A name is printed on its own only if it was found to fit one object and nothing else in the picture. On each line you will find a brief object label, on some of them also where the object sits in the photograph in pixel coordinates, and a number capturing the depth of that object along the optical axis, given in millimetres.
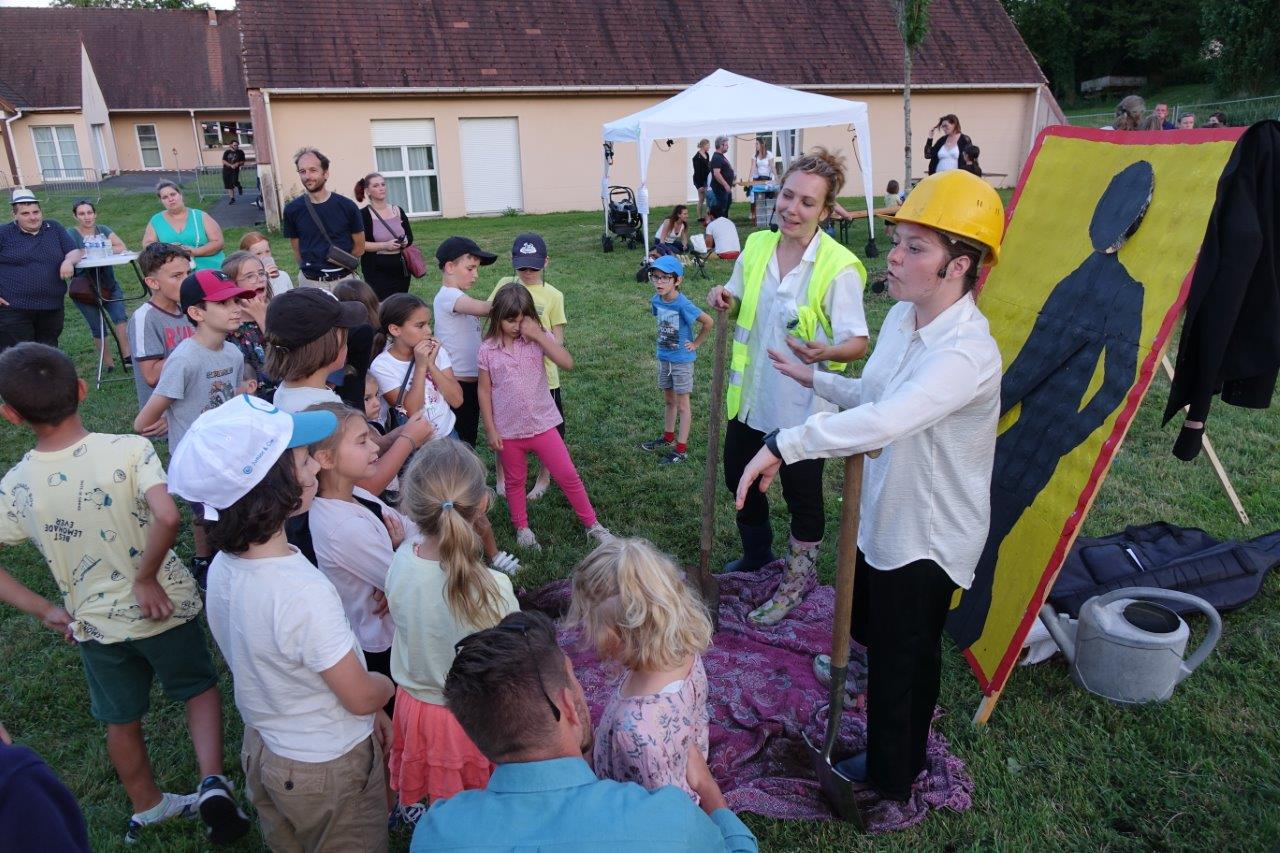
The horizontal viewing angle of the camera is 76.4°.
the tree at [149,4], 54253
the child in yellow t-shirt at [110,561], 2623
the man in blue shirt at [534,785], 1498
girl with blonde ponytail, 2602
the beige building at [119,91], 33062
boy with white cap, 2156
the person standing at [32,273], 6965
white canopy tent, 12555
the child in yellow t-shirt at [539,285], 5090
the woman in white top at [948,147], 12281
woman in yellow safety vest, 3664
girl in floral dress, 2195
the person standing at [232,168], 22828
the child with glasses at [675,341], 6168
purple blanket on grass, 3033
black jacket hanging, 2818
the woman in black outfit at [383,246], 7262
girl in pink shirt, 4672
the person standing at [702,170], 17250
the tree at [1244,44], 29484
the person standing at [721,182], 16453
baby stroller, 15258
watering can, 3344
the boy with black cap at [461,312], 4965
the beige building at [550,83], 18875
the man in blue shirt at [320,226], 6410
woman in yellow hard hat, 2371
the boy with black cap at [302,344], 3367
